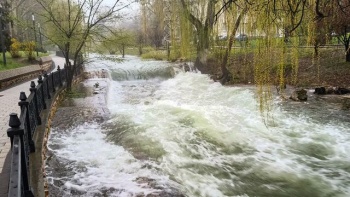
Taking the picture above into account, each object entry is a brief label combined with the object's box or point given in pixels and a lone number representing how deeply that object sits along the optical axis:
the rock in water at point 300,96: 13.48
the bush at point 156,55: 35.36
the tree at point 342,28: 15.98
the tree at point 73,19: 13.89
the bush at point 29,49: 25.26
